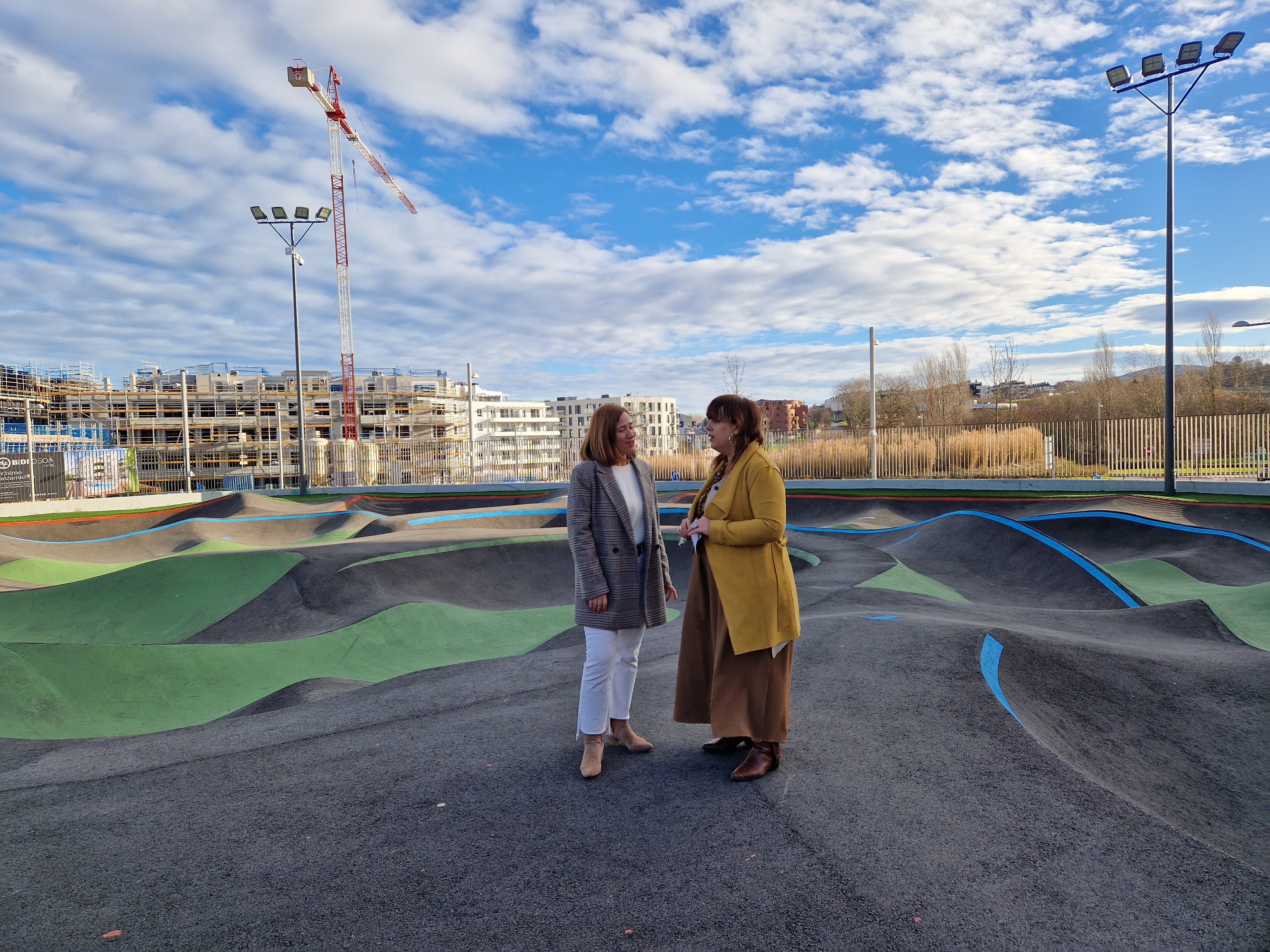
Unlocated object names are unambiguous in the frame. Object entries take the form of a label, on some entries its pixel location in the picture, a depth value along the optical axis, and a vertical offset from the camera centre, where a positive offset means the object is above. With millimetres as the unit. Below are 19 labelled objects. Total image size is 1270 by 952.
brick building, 158000 +8002
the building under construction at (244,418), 37531 +4317
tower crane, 69812 +32597
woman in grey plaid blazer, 3502 -556
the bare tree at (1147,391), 35719 +2575
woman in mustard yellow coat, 3299 -734
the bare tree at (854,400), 51844 +3686
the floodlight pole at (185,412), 24578 +1693
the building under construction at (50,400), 50188 +5038
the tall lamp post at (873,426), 21859 +543
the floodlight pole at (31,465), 22016 -32
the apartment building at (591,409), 137625 +8276
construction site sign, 21844 -369
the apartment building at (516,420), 119000 +5534
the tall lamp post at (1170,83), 14438 +7432
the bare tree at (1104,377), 43781 +3925
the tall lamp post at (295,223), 22406 +7414
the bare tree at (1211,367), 35438 +3742
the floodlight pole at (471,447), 26938 +254
